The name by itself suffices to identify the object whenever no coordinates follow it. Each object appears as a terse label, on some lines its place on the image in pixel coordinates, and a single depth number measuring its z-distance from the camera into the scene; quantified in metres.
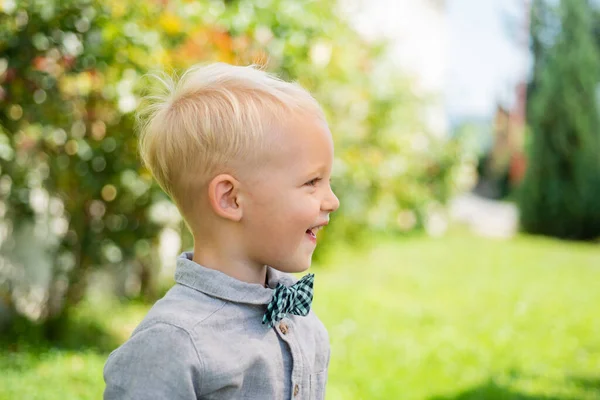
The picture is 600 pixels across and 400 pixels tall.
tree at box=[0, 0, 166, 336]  3.36
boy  1.46
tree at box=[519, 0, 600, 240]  11.43
